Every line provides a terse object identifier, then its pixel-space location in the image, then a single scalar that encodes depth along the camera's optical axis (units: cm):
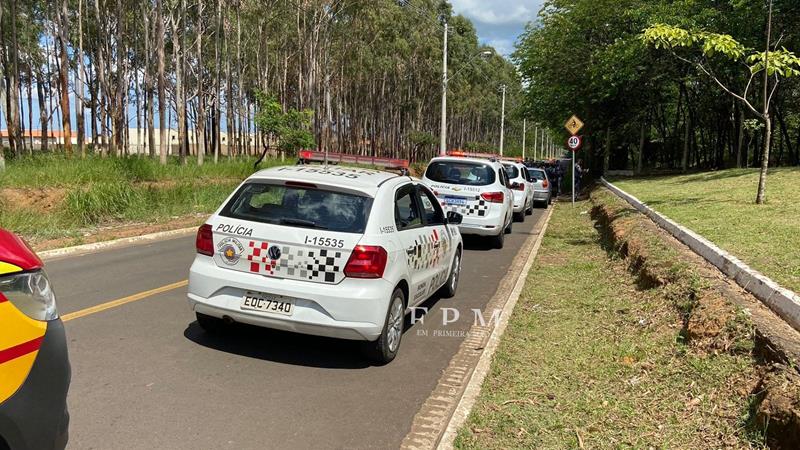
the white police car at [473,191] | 1227
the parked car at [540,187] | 2394
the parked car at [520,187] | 1781
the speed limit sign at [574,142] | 2227
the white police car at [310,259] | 509
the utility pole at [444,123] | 3067
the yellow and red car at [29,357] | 229
